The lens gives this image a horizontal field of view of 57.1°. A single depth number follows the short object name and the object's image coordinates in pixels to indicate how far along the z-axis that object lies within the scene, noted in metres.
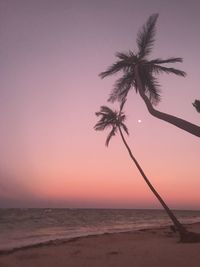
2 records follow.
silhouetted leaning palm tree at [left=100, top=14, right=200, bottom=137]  7.46
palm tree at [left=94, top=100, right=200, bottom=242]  13.19
